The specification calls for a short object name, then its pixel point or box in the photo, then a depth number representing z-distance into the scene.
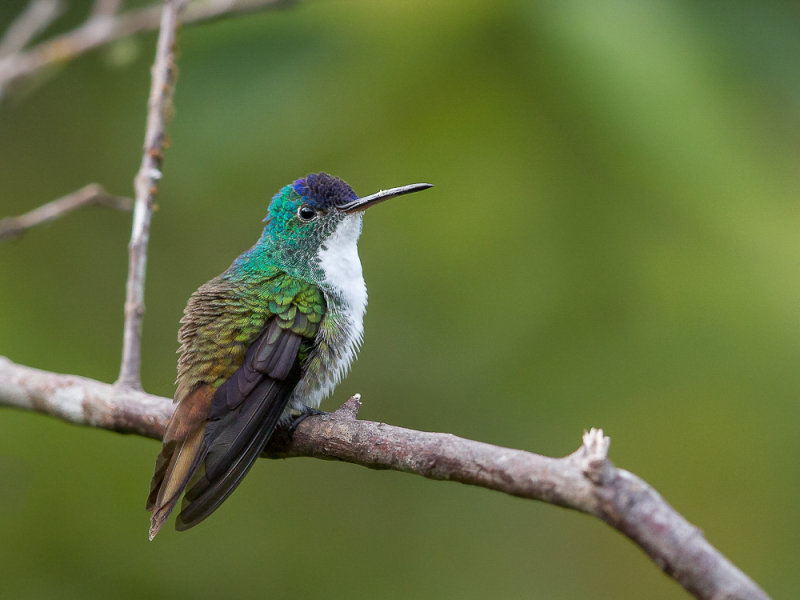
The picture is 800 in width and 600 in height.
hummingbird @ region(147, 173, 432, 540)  5.41
